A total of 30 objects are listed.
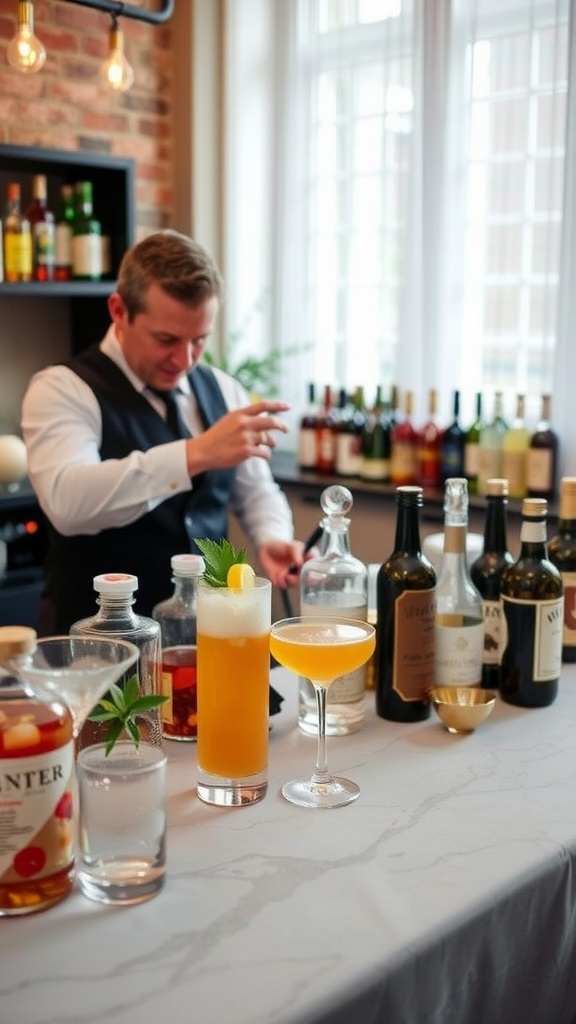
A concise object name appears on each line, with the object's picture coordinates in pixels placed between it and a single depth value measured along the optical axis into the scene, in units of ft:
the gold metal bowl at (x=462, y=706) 5.19
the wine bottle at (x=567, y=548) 6.11
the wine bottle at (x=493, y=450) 11.99
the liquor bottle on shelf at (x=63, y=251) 12.12
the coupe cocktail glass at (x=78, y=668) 3.68
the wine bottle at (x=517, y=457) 11.80
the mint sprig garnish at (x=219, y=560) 4.36
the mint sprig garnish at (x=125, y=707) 3.85
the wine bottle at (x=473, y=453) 12.15
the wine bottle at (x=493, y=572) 5.78
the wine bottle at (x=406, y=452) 12.60
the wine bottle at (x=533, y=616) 5.51
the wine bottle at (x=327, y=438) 13.43
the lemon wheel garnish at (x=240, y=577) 4.30
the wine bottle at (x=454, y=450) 12.30
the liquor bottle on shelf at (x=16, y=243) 11.53
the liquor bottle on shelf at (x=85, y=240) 12.05
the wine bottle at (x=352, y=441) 13.10
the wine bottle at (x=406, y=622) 5.23
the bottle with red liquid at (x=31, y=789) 3.49
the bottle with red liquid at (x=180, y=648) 5.05
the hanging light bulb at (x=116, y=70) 9.00
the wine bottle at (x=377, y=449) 12.85
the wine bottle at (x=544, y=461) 11.53
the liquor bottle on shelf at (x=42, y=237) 11.78
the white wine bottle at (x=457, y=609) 5.46
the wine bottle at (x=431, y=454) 12.48
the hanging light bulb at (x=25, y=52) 8.16
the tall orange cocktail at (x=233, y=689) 4.33
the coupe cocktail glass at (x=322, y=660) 4.43
